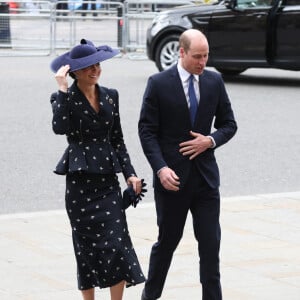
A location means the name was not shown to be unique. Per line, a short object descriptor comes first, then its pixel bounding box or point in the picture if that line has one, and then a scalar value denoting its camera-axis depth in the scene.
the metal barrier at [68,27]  50.69
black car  35.59
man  11.71
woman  11.66
